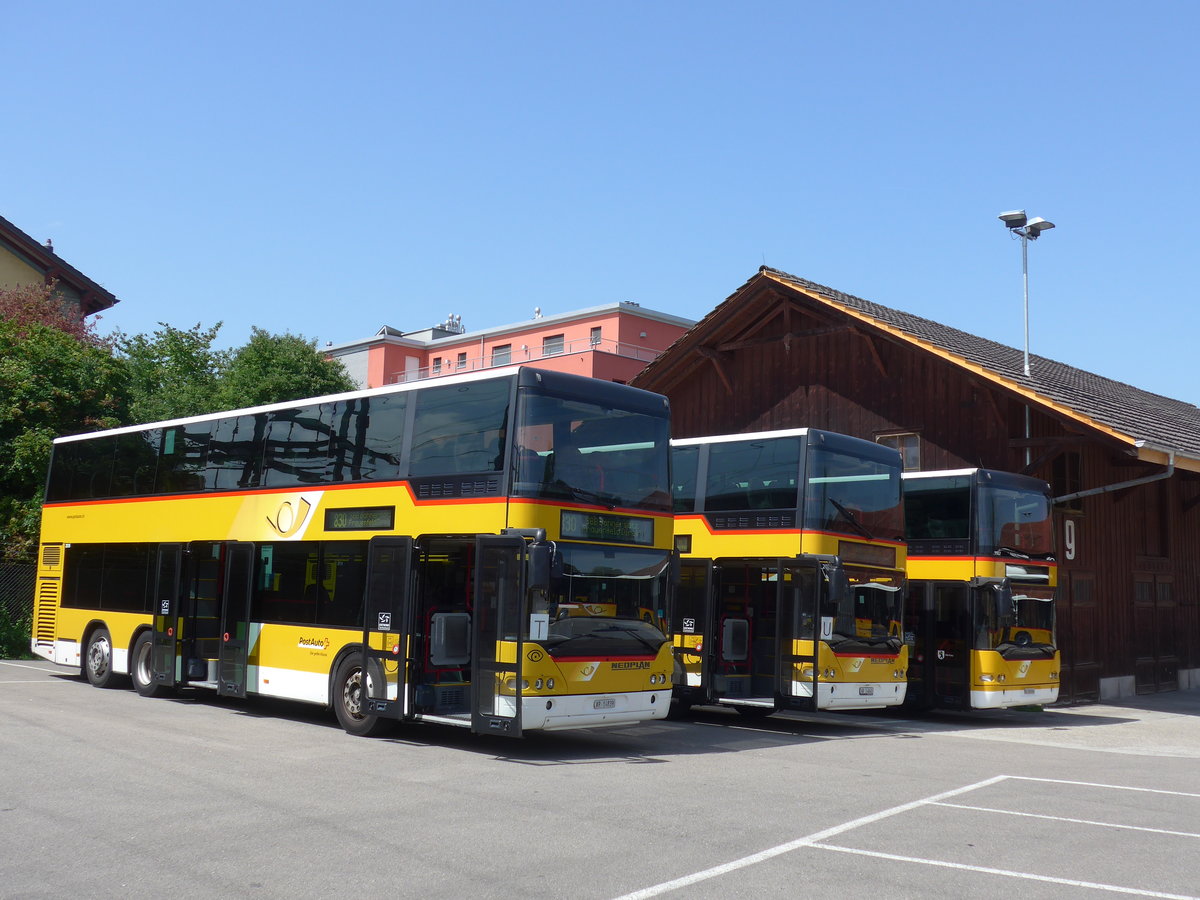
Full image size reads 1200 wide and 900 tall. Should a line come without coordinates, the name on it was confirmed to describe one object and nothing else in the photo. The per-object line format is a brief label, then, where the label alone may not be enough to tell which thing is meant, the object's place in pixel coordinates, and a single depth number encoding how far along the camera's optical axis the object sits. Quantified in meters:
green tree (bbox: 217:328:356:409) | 52.86
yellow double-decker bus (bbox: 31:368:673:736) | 12.02
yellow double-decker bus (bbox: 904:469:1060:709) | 18.20
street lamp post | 22.02
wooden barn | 21.89
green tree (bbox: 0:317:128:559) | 27.20
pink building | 55.38
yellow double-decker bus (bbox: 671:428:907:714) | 15.77
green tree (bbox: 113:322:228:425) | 50.16
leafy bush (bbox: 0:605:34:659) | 24.86
